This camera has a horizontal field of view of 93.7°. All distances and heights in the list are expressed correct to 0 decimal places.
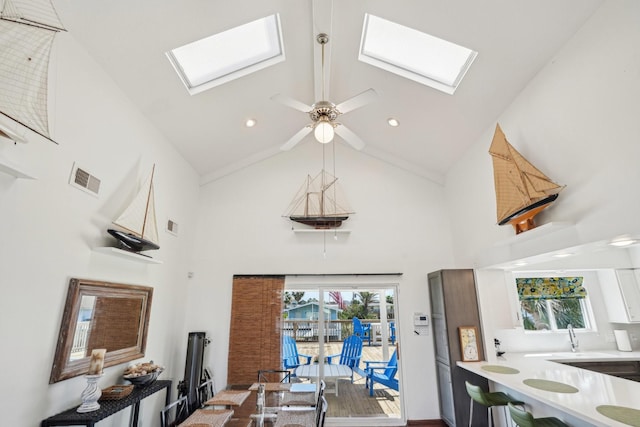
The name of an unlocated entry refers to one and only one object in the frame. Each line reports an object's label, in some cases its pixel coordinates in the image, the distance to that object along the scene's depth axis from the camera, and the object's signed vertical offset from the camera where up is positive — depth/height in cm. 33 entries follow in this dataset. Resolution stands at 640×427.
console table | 213 -79
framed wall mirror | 237 -18
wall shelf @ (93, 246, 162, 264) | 274 +48
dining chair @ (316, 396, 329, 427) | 244 -88
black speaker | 385 -83
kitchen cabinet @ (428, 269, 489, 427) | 385 -50
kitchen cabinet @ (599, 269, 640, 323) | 402 +7
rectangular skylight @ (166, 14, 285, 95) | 325 +272
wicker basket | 258 -73
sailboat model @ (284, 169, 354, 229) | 493 +162
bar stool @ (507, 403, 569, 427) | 241 -95
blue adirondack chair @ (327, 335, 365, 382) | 472 -78
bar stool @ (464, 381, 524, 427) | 313 -99
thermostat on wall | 461 -33
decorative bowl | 288 -70
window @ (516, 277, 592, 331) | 445 -3
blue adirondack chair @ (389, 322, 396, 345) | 471 -44
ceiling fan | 275 +178
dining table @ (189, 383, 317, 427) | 261 -98
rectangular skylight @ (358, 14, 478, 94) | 325 +271
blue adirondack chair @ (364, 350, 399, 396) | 455 -105
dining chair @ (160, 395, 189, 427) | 241 -107
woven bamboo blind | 443 -34
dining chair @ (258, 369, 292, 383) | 435 -104
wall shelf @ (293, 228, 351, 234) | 489 +114
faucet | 421 -52
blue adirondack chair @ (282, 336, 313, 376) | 460 -77
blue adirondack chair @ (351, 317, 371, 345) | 484 -43
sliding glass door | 459 -44
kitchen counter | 220 -73
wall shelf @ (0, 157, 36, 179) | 175 +79
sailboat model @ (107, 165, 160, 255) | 291 +79
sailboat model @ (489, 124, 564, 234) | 265 +101
